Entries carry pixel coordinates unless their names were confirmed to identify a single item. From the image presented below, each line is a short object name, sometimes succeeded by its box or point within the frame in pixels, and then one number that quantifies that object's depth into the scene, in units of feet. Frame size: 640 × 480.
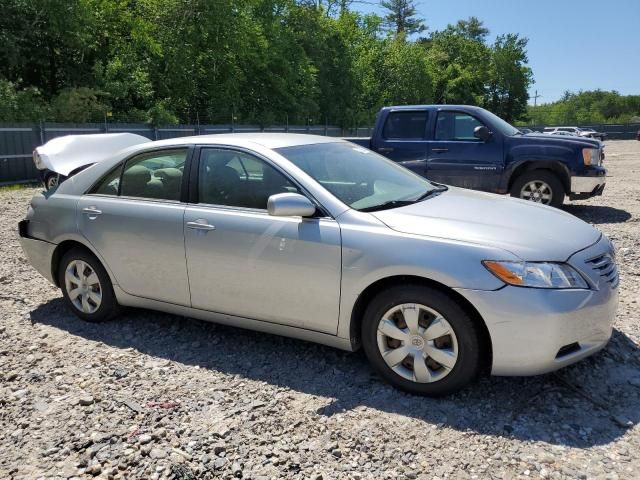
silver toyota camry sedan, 10.06
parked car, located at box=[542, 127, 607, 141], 119.65
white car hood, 27.89
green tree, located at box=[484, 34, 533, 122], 203.41
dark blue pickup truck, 29.53
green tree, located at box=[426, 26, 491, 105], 192.24
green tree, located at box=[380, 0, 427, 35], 231.30
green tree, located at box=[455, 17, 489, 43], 254.06
